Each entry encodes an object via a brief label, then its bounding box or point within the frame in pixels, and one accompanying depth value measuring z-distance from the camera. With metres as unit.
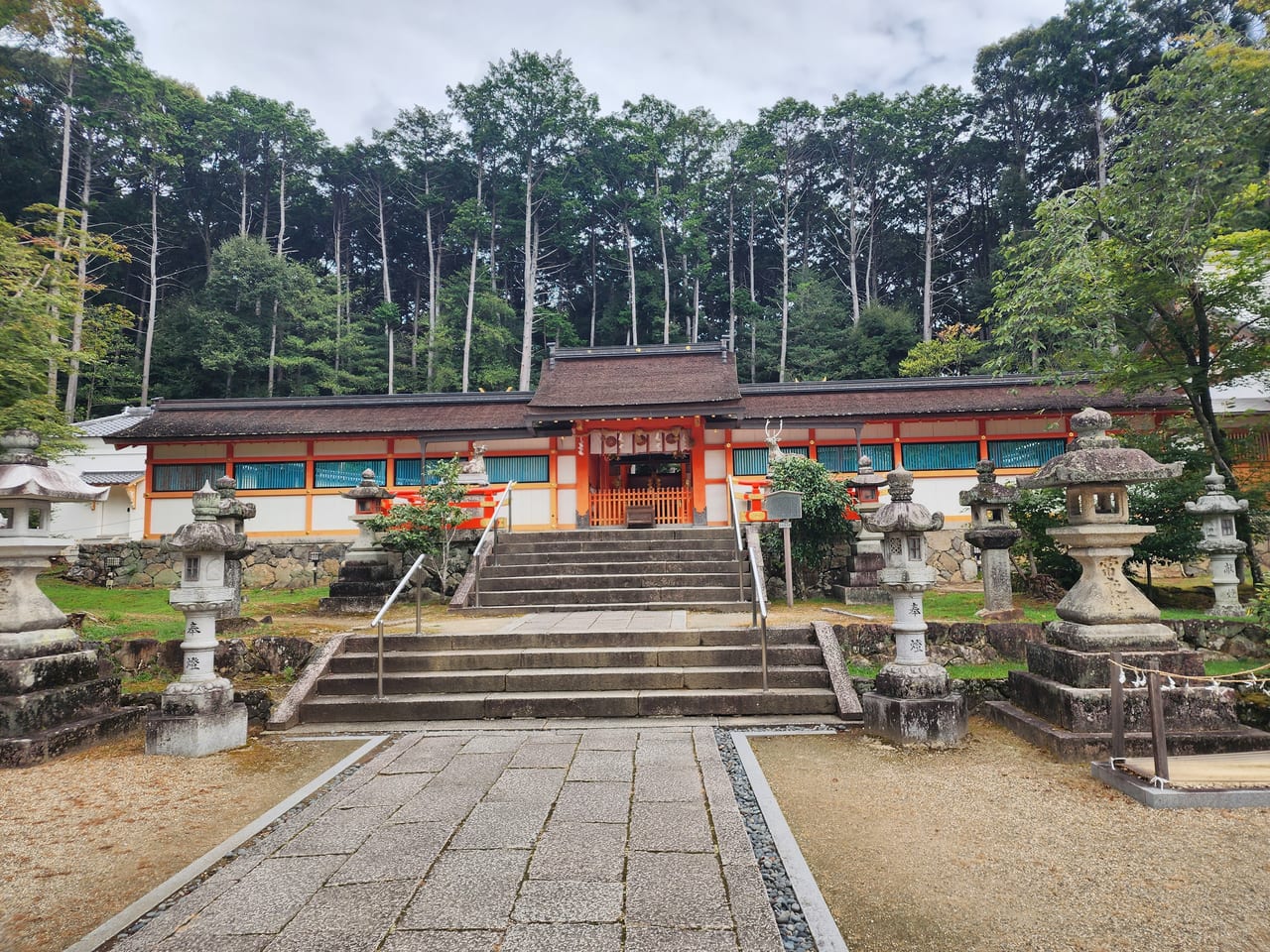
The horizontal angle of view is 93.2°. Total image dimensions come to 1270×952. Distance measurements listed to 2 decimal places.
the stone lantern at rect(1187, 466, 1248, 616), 8.57
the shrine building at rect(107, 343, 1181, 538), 14.52
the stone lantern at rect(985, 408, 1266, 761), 4.48
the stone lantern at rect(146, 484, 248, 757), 5.11
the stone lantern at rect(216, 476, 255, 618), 9.52
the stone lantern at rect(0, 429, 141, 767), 5.02
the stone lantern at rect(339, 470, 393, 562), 10.58
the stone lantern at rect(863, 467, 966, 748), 4.93
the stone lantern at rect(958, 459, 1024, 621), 8.63
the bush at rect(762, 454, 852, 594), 10.61
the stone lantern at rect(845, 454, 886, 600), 10.37
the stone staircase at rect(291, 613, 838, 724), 5.89
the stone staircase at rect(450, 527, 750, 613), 9.52
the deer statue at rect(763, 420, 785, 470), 11.91
